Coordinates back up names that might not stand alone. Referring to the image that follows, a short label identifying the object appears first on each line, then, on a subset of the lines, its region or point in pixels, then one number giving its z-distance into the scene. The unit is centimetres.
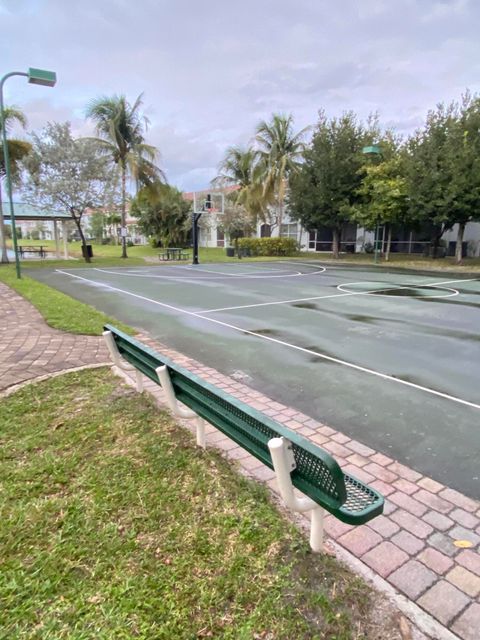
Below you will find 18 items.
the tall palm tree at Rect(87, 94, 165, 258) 2434
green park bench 175
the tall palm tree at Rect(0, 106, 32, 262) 2064
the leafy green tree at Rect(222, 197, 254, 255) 3300
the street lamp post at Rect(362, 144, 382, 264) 1858
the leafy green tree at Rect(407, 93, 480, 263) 1942
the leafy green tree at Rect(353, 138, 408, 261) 2308
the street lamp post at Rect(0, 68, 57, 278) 1108
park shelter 2477
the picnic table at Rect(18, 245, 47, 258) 2858
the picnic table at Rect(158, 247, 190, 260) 2788
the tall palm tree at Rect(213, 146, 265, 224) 3003
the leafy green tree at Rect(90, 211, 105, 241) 5752
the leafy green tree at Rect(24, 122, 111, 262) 2145
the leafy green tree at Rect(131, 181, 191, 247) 3675
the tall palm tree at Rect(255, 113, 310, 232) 2905
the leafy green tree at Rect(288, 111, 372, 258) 2531
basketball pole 2367
